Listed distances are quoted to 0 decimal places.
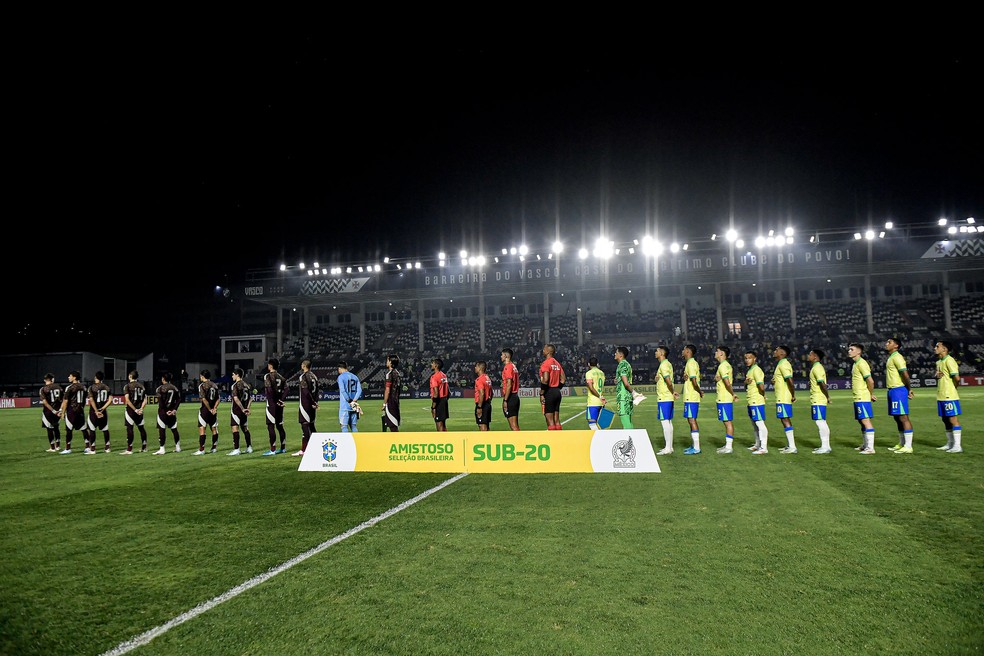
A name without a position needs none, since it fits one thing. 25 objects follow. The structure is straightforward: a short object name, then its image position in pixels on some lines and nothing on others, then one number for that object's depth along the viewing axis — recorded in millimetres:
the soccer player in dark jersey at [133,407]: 13102
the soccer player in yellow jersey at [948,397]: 10039
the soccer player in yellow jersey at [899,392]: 10078
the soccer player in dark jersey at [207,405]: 12574
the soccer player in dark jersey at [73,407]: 13749
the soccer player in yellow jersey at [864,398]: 10273
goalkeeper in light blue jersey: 11914
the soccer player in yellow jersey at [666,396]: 10781
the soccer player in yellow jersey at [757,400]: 10727
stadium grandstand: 42062
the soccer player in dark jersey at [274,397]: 11812
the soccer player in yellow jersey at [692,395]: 10758
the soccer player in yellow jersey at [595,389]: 11273
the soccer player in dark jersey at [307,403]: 11531
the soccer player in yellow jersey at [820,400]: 10539
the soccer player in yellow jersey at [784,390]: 10781
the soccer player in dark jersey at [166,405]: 12844
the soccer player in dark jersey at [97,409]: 13489
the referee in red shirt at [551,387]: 11570
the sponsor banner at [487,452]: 8672
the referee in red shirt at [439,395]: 12047
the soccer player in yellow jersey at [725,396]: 10809
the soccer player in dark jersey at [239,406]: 12375
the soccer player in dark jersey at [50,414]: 14188
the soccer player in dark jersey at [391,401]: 12234
